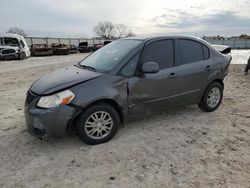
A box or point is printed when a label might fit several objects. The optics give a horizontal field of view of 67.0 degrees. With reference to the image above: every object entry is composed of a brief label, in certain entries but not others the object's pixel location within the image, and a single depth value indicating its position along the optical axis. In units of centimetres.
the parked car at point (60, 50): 2156
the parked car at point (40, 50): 2025
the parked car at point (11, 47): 1595
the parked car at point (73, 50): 2480
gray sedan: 264
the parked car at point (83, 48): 2584
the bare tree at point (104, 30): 6063
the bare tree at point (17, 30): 4113
